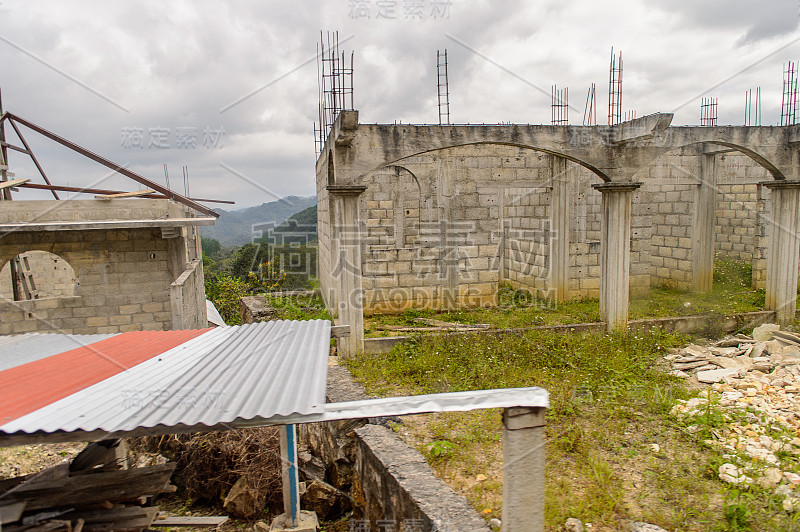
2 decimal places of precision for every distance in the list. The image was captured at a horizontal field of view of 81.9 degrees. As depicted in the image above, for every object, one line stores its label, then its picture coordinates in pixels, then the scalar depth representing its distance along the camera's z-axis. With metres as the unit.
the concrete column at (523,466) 2.48
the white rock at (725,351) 7.14
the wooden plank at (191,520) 4.41
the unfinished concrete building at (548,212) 7.32
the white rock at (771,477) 3.69
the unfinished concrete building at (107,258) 8.10
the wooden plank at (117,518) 3.44
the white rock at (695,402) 5.26
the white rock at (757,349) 7.01
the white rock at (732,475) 3.78
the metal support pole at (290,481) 3.43
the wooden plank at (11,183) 8.97
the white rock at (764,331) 7.89
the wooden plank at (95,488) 3.45
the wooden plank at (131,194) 9.15
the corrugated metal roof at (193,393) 2.43
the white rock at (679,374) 6.30
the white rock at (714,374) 6.05
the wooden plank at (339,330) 5.08
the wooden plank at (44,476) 3.64
